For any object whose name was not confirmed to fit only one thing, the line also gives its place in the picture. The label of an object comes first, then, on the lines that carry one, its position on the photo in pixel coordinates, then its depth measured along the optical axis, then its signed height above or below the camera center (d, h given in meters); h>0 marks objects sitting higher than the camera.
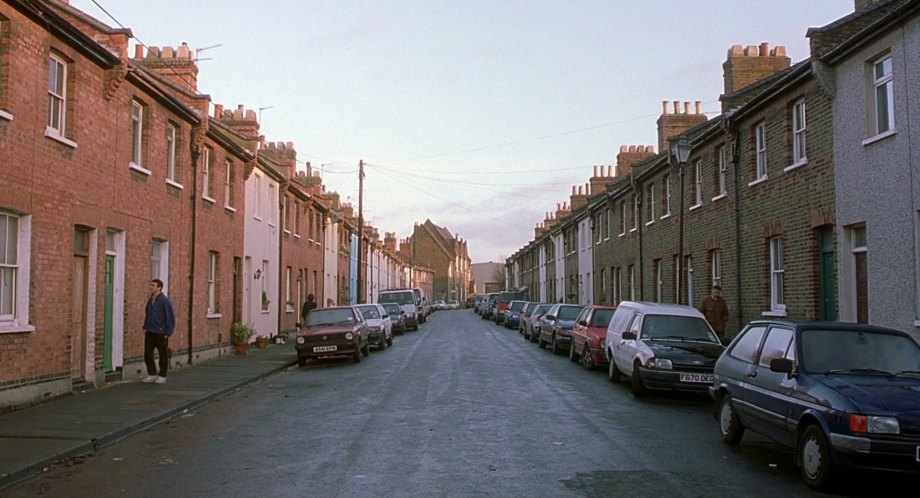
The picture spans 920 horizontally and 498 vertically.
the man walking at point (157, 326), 15.29 -0.64
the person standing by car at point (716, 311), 18.72 -0.39
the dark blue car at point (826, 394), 6.69 -0.95
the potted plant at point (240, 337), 23.44 -1.30
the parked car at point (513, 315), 44.03 -1.17
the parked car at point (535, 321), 30.10 -1.05
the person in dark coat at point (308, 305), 27.89 -0.41
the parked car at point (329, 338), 20.58 -1.17
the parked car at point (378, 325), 25.70 -1.06
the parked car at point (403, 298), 42.78 -0.24
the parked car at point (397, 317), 36.47 -1.07
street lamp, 19.69 +3.65
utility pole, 41.27 +5.07
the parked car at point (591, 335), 18.52 -1.00
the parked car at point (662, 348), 13.12 -0.95
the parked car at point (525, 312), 34.80 -0.83
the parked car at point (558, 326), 23.92 -1.00
